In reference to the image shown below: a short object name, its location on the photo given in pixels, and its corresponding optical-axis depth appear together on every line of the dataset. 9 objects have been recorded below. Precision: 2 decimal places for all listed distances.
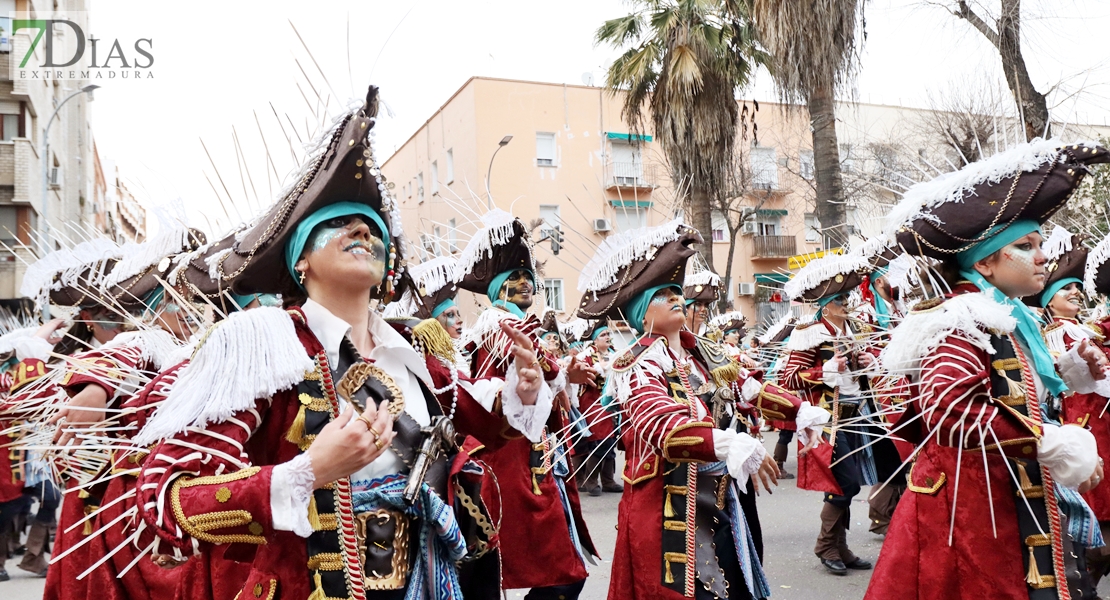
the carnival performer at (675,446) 3.94
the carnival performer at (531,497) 5.03
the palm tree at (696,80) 16.61
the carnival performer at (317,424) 2.10
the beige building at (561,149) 24.61
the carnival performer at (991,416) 3.20
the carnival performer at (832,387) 6.87
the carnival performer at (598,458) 11.13
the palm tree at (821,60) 12.16
